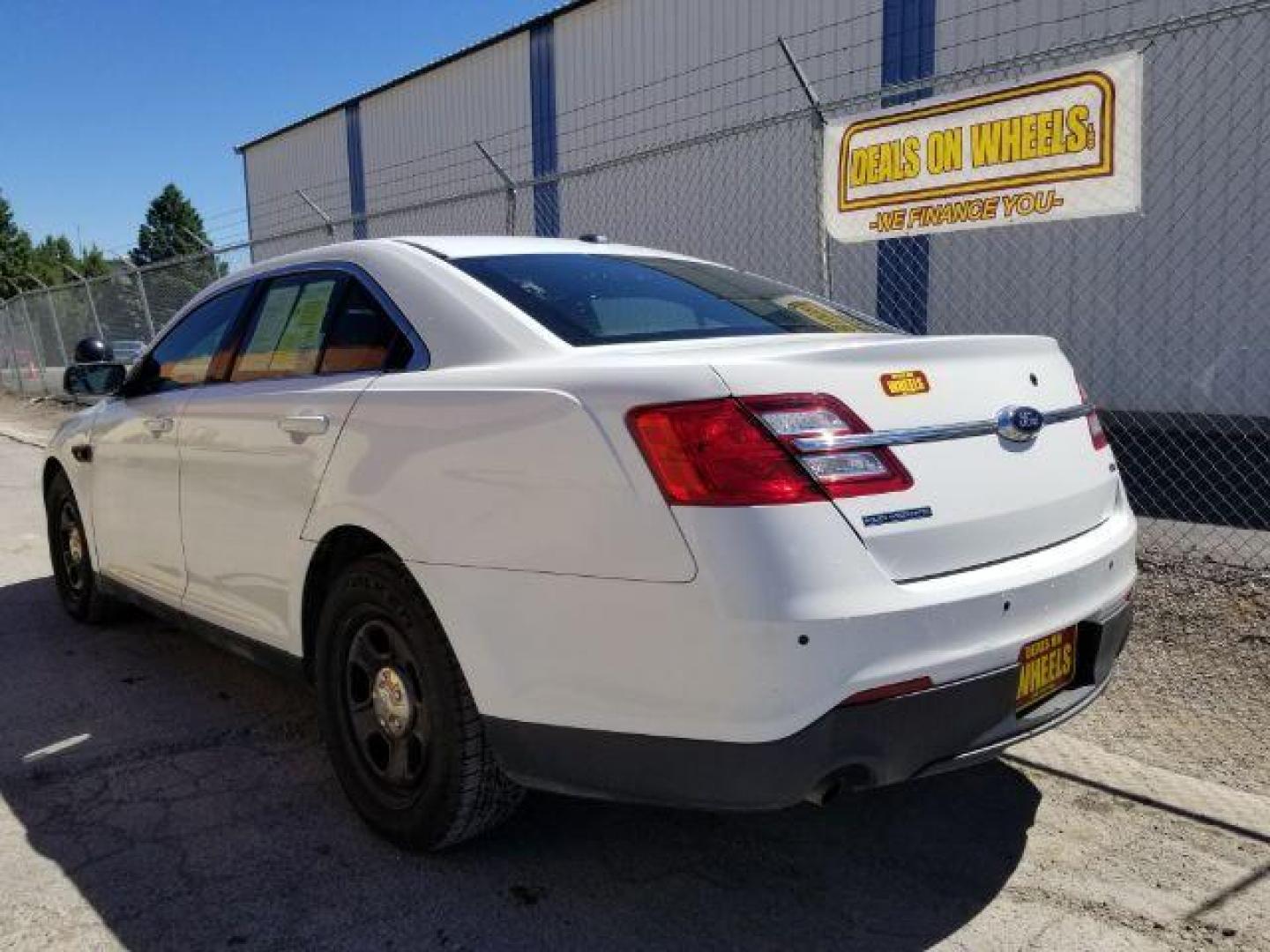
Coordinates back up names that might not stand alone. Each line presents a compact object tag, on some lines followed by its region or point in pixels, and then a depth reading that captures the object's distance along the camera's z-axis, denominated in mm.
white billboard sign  4934
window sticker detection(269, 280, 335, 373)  3207
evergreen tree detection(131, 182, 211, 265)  79312
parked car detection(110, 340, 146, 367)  16214
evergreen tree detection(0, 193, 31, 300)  59241
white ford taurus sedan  2037
